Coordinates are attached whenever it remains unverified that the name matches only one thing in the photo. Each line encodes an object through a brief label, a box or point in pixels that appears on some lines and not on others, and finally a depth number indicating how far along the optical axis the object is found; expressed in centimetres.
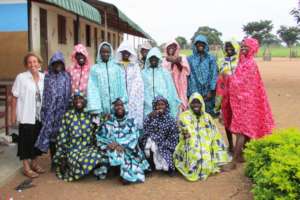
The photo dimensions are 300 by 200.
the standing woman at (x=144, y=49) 719
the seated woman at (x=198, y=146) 539
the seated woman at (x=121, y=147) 523
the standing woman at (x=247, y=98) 578
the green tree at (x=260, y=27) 8156
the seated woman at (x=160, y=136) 552
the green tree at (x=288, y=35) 8034
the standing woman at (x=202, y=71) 624
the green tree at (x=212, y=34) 7326
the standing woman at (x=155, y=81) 590
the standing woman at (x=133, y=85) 578
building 929
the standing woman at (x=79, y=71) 564
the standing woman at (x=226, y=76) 610
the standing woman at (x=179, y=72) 614
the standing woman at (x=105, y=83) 559
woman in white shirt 537
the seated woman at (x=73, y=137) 544
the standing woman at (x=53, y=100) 547
